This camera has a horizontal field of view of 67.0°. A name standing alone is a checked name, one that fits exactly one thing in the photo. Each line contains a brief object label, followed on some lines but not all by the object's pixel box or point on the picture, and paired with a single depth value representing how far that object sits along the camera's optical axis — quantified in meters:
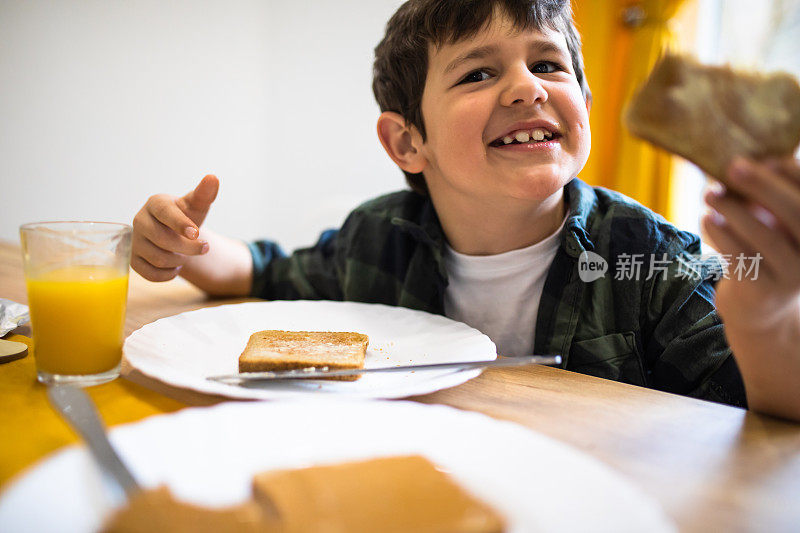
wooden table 0.46
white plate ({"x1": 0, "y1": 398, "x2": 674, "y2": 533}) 0.41
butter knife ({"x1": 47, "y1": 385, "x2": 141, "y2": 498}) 0.45
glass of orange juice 0.69
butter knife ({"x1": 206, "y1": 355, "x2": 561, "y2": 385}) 0.66
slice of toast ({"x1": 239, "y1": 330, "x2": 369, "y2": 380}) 0.71
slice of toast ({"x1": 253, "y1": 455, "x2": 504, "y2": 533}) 0.39
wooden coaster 0.77
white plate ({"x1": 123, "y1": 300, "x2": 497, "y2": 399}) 0.67
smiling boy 0.95
